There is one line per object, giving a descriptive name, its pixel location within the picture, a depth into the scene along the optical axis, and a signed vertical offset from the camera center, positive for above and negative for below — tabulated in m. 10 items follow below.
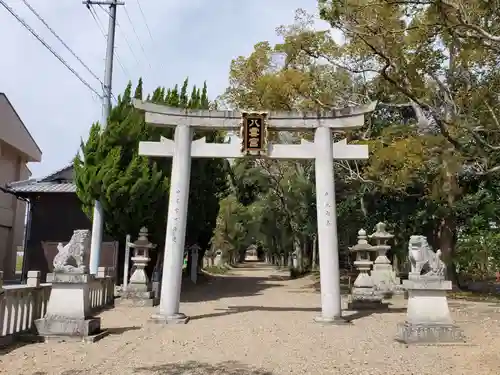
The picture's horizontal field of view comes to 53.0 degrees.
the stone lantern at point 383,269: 19.16 +0.16
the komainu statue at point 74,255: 9.43 +0.31
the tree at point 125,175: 15.73 +3.05
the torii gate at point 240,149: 12.05 +3.06
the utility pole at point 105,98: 15.06 +5.35
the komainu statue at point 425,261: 9.66 +0.24
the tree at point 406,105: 12.09 +5.31
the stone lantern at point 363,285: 15.56 -0.39
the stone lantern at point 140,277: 15.63 -0.16
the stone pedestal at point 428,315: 9.21 -0.77
